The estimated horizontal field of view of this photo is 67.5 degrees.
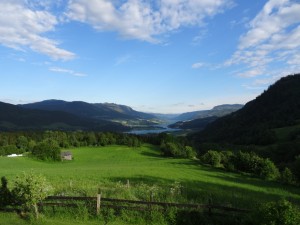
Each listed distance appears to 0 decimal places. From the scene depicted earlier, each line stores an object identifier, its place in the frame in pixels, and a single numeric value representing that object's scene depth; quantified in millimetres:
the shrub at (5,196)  16843
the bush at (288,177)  54310
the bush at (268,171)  60819
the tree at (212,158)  72611
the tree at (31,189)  15300
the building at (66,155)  78148
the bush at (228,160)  68144
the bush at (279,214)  11116
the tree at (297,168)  56965
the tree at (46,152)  73228
